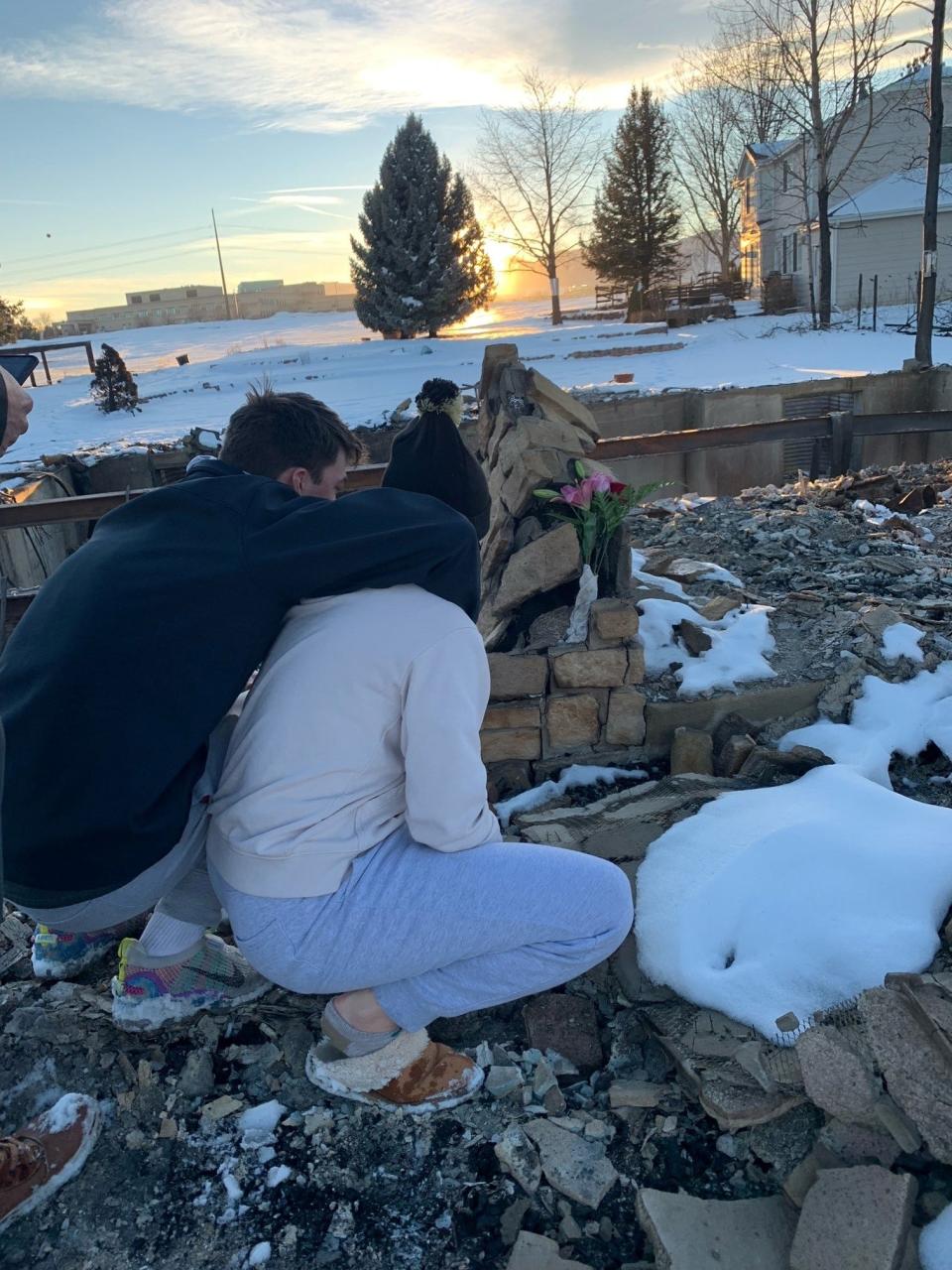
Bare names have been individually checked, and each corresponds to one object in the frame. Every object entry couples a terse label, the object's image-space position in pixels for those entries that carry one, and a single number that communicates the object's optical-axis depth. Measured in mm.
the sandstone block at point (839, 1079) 1695
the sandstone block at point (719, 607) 4062
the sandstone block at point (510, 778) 3430
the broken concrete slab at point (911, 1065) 1615
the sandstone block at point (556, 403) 4266
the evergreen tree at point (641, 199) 29625
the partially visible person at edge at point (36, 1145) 1718
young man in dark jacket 1613
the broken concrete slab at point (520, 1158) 1800
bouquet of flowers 3600
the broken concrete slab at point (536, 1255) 1618
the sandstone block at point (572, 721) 3375
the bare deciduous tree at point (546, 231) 32438
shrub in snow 16531
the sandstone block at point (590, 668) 3314
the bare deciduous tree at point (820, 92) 18297
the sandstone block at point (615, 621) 3287
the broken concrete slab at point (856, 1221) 1466
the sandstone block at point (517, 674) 3348
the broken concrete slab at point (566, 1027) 2105
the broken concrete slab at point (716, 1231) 1569
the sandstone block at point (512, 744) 3398
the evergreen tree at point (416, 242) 26156
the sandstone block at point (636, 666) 3320
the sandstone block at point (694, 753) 3258
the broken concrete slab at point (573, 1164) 1763
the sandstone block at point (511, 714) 3373
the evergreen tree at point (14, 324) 32625
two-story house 25203
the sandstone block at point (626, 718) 3389
